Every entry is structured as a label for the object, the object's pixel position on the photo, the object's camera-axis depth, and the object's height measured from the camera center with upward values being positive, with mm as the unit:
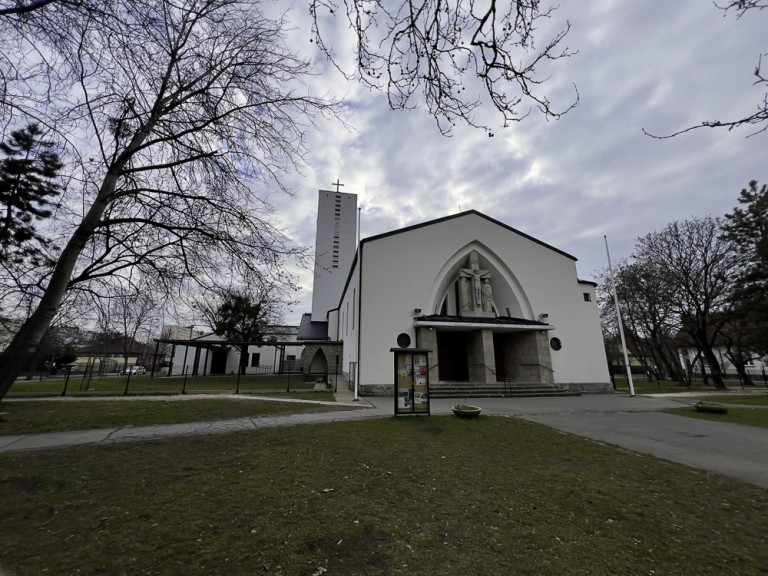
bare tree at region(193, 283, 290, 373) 35406 +4994
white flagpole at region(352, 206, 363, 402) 15635 +4630
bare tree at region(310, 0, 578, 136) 2857 +3008
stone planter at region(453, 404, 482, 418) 9469 -1239
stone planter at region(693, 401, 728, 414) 10727 -1251
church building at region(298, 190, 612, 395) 17453 +3711
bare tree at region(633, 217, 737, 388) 23609 +6939
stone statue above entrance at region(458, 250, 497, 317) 20062 +4908
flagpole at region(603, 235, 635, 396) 17845 +1668
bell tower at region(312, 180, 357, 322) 40781 +16482
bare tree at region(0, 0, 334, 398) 4023 +3430
